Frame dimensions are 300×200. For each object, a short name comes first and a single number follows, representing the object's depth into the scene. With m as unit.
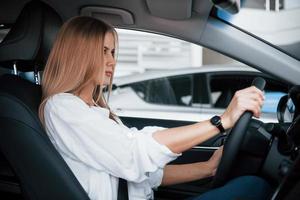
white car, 4.20
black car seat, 1.75
